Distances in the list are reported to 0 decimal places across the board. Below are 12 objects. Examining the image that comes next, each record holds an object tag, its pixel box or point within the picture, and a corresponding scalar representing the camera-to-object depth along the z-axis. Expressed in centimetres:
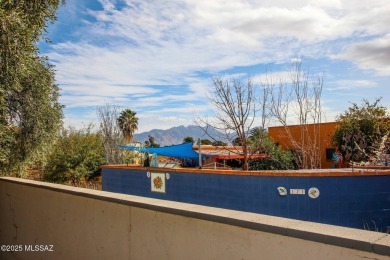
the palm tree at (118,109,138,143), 5237
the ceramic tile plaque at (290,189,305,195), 962
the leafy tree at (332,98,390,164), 2610
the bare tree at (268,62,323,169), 1748
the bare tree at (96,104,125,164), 2203
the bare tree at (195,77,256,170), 1739
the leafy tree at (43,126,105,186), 1886
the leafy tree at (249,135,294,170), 2023
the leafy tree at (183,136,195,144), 5932
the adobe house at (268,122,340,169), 3212
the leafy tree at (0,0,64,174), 731
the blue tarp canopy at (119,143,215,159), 1736
